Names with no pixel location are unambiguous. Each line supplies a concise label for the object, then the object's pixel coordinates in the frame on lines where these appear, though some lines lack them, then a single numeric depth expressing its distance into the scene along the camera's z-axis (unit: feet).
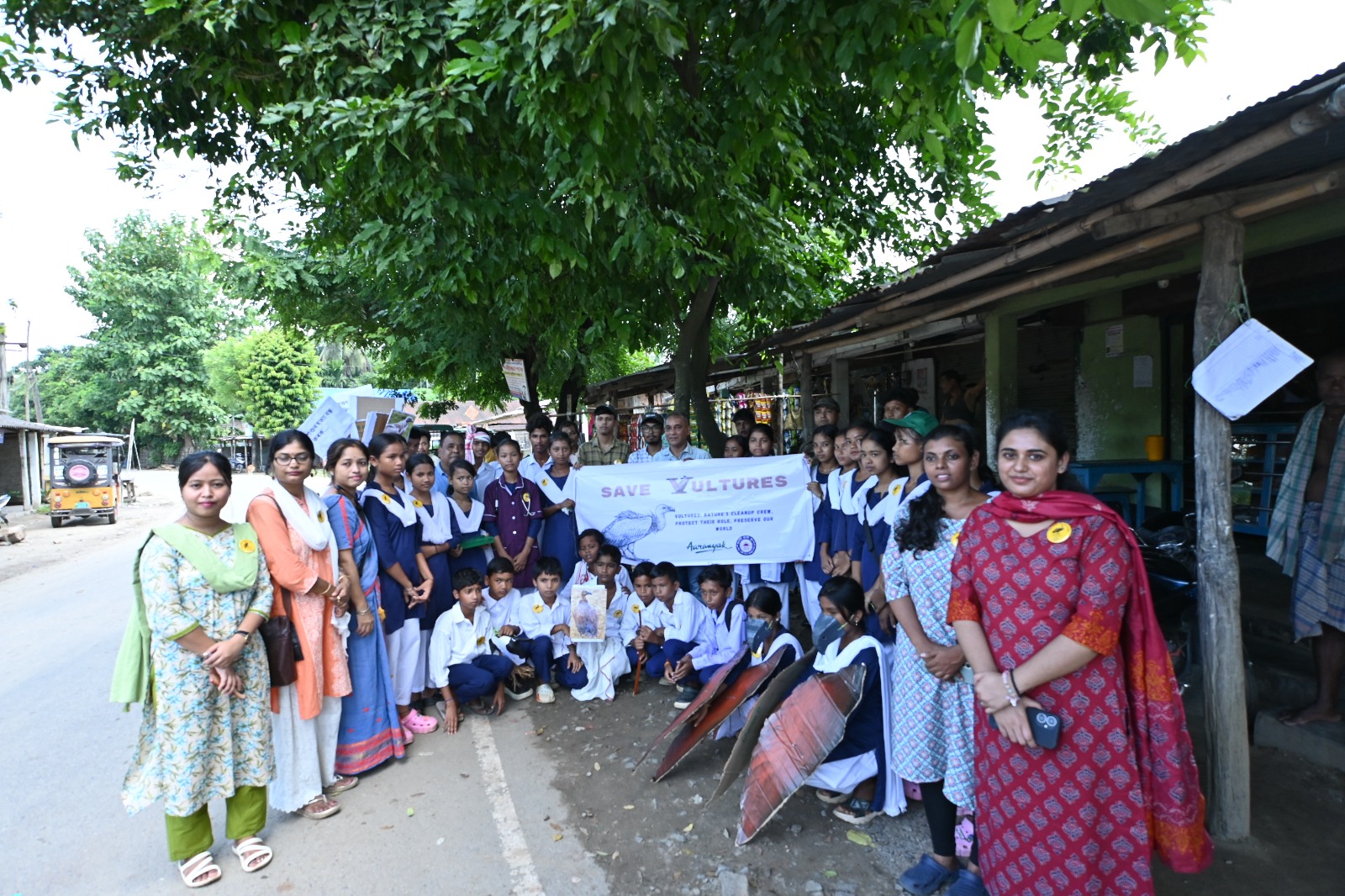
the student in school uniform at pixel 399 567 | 14.30
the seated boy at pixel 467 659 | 15.33
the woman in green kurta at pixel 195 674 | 9.85
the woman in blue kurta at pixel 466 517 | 16.83
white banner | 18.43
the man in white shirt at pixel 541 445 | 20.48
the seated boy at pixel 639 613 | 16.67
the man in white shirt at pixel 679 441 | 20.39
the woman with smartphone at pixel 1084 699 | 7.06
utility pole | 81.30
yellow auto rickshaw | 61.72
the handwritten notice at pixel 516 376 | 32.40
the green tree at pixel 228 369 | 130.11
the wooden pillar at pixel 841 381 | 31.07
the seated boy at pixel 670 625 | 16.34
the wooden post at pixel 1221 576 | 9.78
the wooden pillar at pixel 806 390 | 25.61
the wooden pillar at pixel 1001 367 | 21.07
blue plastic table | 20.58
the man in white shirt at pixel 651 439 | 20.90
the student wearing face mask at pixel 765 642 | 12.46
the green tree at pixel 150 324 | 118.21
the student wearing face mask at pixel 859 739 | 10.93
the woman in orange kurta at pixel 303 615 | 11.36
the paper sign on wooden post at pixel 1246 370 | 8.93
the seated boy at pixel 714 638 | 15.66
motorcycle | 13.41
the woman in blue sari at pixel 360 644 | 12.87
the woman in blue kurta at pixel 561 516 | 19.11
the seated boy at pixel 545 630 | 16.60
